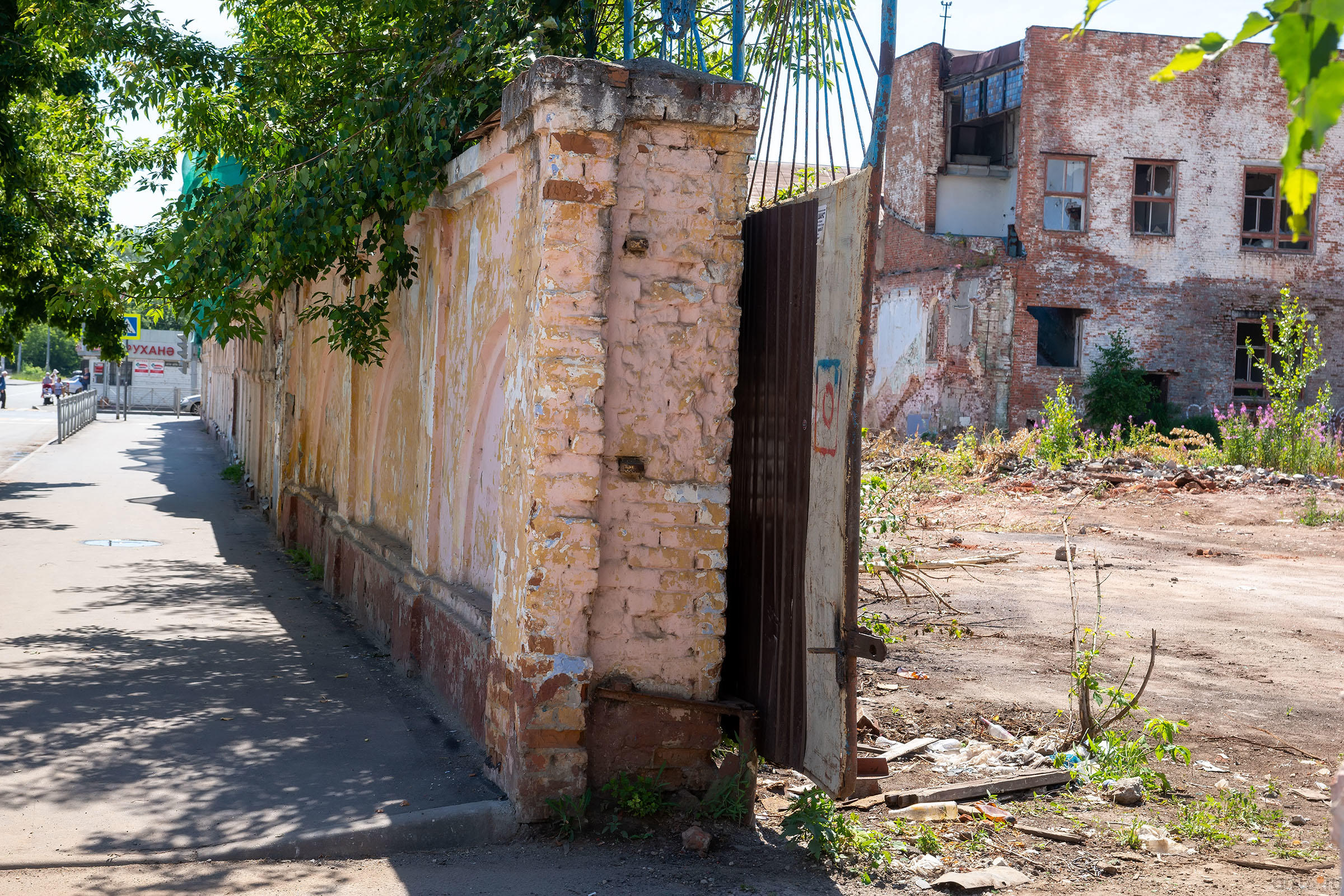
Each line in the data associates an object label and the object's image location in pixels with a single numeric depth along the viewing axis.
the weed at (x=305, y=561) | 10.51
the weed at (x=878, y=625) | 6.55
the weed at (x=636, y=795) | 4.42
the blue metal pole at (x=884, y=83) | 4.01
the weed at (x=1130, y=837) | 4.38
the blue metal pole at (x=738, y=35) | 5.27
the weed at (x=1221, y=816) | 4.49
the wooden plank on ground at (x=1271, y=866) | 4.14
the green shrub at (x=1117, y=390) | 25.61
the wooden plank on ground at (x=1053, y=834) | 4.43
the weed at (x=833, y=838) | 4.12
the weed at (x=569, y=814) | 4.30
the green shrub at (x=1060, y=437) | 19.84
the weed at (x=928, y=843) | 4.28
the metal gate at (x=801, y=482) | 4.00
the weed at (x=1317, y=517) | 15.16
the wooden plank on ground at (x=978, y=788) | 4.75
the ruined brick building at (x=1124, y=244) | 26.45
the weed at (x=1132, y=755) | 4.93
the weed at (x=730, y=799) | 4.45
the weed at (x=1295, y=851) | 4.25
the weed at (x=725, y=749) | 4.62
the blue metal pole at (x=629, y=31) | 5.64
